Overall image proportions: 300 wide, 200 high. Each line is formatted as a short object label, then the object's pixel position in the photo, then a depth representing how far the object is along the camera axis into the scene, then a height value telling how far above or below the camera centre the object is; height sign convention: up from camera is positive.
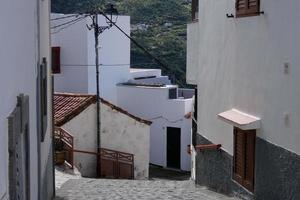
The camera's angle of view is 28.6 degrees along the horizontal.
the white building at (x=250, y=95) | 8.78 -0.92
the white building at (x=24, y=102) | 4.60 -0.59
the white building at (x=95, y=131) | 21.09 -3.28
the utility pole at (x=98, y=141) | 21.67 -3.65
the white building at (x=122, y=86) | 30.97 -2.29
